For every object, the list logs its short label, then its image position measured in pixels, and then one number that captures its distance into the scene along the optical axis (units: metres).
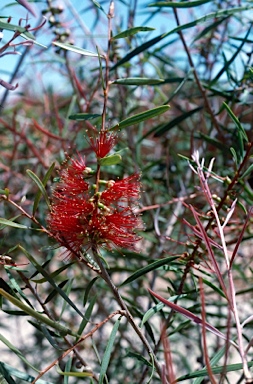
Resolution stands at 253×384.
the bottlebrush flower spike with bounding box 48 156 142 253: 0.39
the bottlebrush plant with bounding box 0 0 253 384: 0.40
